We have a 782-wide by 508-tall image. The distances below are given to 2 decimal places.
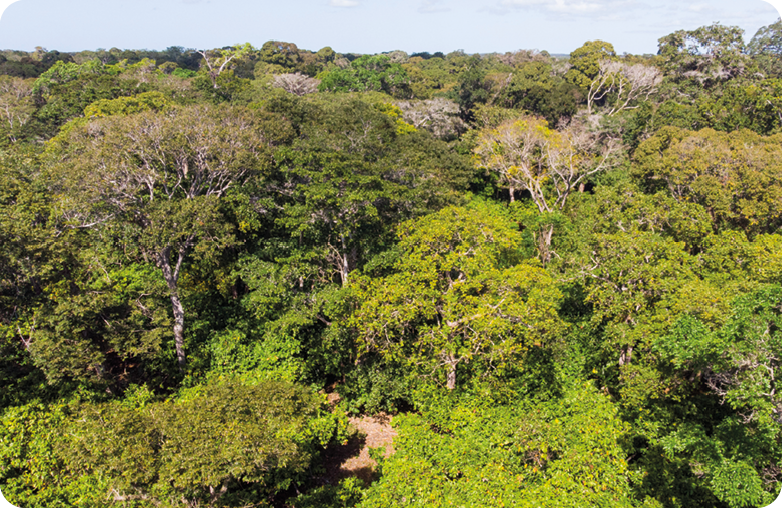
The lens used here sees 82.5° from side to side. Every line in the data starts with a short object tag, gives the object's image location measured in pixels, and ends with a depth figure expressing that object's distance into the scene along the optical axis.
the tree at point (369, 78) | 57.00
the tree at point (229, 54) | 51.57
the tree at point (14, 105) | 39.00
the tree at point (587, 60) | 59.66
